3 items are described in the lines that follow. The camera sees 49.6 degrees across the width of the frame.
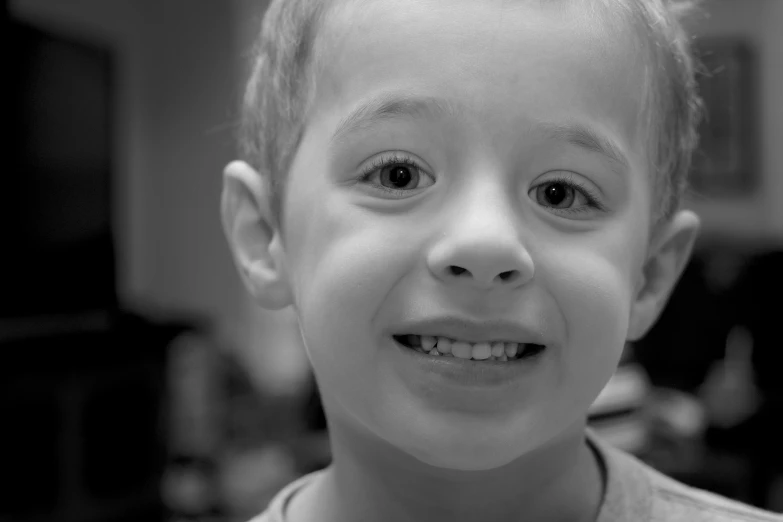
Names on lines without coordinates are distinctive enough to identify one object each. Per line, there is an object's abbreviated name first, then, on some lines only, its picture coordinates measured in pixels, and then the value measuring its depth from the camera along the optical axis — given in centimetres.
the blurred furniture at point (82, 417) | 222
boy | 58
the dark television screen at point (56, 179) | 251
